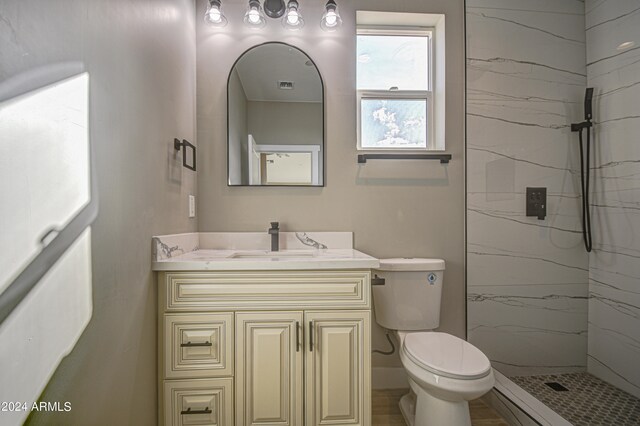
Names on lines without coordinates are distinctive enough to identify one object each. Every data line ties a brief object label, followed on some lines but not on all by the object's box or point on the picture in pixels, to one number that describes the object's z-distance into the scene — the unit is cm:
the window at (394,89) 191
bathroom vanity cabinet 122
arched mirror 179
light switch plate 162
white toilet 115
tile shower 185
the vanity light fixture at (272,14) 166
